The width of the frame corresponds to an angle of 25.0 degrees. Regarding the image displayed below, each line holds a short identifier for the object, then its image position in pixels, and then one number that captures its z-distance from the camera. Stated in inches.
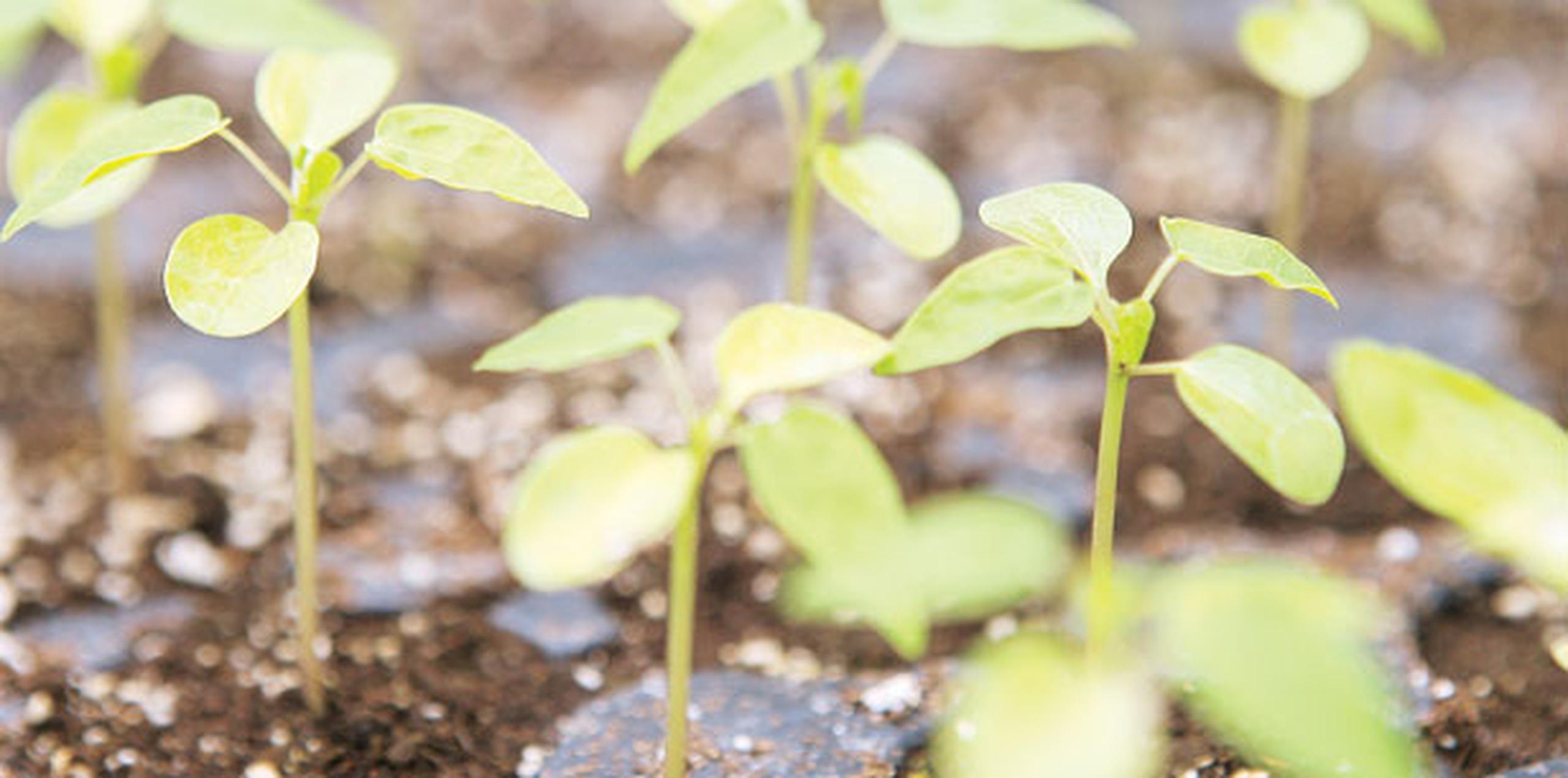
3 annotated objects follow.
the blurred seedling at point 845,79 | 13.1
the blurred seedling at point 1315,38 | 14.9
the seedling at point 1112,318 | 12.0
